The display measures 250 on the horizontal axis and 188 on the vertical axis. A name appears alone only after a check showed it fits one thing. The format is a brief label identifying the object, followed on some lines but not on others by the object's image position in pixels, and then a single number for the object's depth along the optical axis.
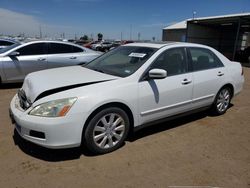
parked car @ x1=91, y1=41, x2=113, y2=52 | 29.50
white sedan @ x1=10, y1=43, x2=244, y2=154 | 2.89
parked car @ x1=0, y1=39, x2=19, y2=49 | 12.45
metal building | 21.79
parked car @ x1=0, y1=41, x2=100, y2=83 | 6.72
